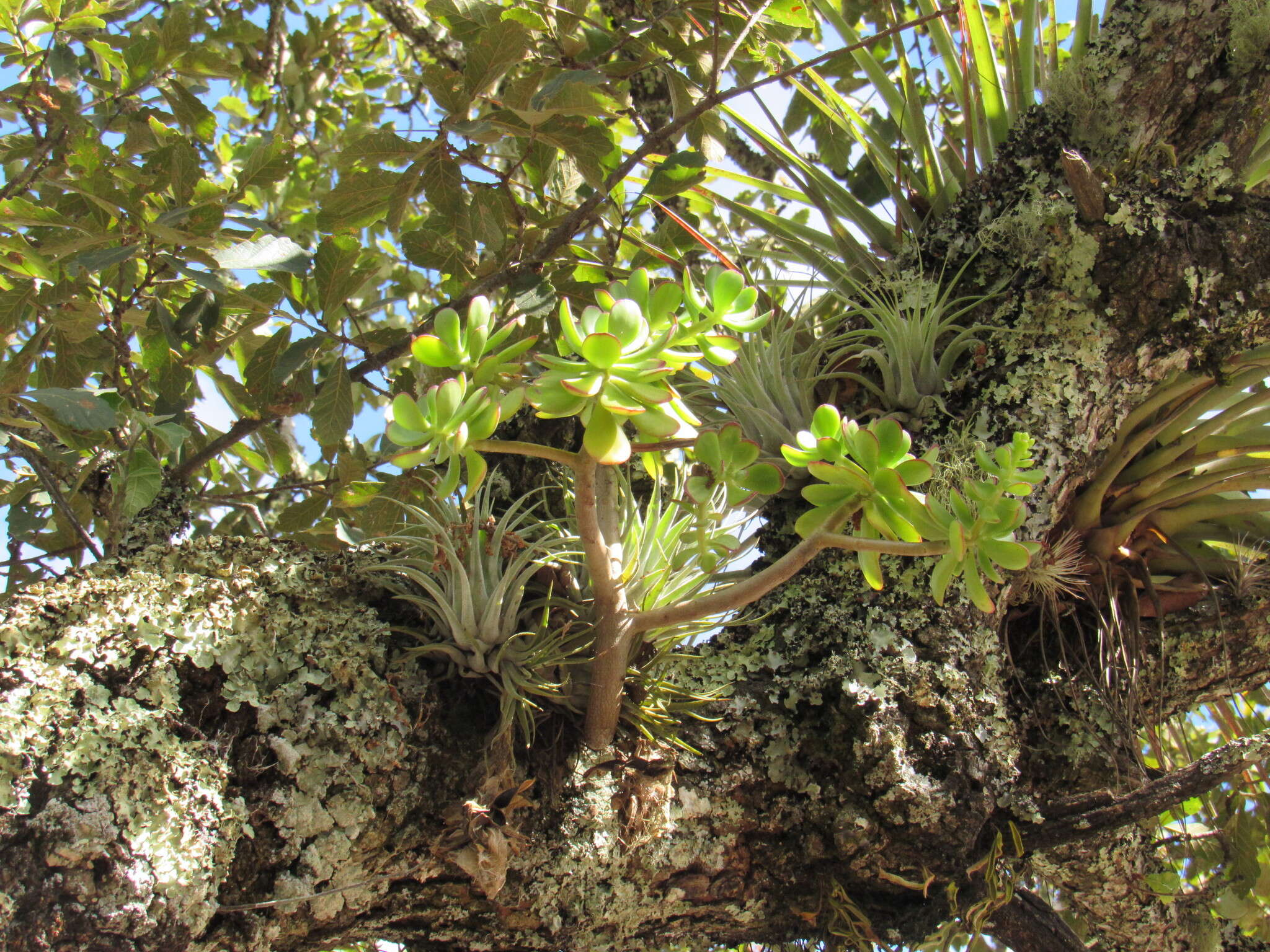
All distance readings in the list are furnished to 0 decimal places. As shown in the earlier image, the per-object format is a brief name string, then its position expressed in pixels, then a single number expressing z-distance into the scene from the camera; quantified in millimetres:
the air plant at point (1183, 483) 1570
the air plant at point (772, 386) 1496
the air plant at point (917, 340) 1438
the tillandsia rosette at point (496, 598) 1083
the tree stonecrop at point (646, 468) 689
